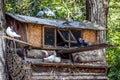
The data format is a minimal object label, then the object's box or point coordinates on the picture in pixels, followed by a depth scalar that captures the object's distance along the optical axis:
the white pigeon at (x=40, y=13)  9.56
